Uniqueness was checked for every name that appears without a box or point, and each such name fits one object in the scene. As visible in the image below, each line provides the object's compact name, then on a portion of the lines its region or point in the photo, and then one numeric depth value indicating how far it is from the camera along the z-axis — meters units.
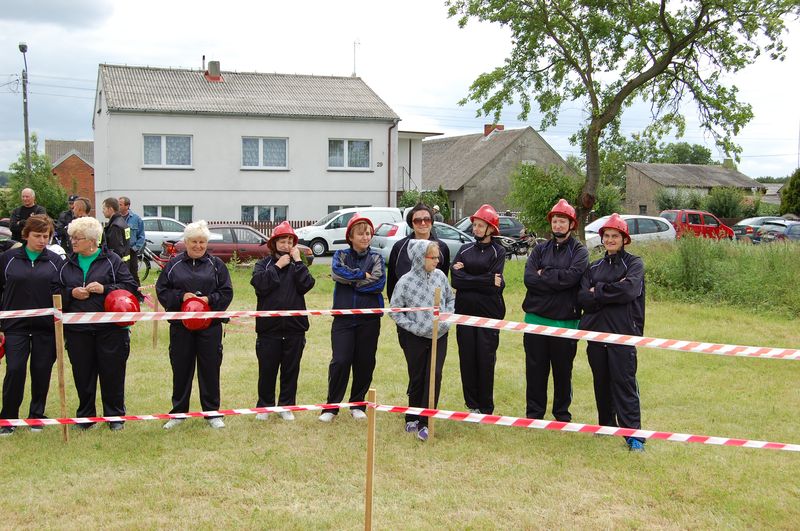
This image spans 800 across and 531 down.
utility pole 32.33
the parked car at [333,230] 24.23
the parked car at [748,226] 30.31
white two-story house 29.09
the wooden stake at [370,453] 3.98
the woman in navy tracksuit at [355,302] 6.36
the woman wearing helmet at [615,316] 5.83
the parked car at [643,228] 21.95
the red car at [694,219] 24.80
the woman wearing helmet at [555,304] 6.23
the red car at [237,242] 19.58
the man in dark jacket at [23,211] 11.97
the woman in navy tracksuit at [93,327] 5.91
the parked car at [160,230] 22.39
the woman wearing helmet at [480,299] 6.46
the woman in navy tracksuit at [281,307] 6.29
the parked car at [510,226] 28.14
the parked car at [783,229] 27.69
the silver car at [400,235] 19.47
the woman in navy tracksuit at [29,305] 5.91
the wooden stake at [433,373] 5.91
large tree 21.75
